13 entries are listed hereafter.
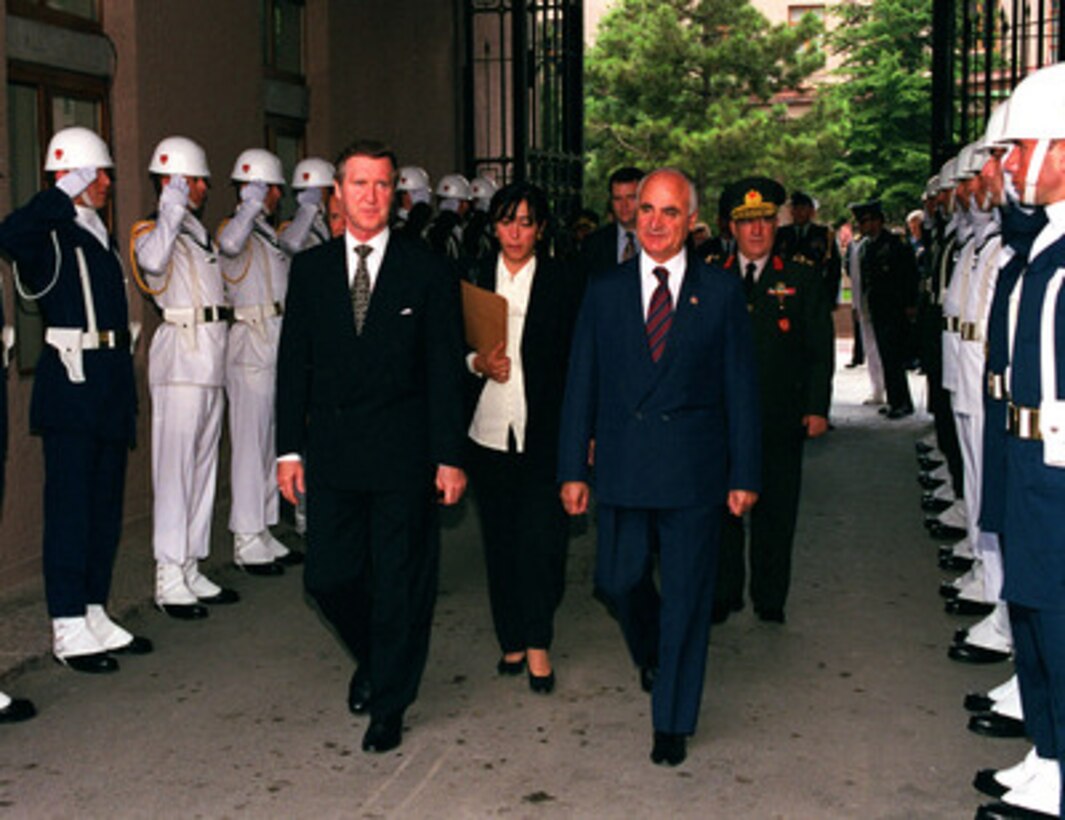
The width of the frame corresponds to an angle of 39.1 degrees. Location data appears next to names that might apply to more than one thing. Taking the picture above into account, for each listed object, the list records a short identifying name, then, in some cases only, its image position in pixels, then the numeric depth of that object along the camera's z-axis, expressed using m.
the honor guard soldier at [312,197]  8.73
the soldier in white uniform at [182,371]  7.22
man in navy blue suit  5.12
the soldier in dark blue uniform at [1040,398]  4.03
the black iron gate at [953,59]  10.02
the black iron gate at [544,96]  14.70
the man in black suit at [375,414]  5.25
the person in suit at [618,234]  8.39
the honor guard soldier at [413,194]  11.34
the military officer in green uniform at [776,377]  6.99
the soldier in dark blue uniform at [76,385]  6.23
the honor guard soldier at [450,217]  11.37
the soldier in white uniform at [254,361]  8.14
